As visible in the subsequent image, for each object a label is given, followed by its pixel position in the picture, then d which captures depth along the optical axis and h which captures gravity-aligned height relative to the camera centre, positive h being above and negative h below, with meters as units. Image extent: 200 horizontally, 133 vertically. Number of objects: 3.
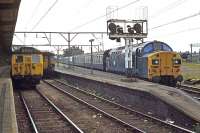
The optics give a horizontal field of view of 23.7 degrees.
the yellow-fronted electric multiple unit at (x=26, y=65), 31.77 -0.45
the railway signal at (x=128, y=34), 29.03 +1.53
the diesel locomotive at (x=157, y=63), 27.08 -0.33
